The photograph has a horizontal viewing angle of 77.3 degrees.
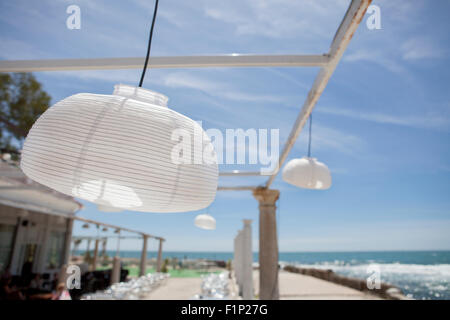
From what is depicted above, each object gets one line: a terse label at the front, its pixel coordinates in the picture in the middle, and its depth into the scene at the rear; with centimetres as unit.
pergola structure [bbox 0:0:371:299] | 199
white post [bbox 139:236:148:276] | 1419
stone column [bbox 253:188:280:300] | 572
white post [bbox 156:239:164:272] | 1665
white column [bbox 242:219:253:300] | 765
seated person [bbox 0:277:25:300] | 629
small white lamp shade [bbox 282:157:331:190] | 295
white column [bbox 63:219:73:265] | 1318
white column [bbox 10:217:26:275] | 1065
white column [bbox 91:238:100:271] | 1429
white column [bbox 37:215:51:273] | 1209
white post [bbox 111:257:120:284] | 1027
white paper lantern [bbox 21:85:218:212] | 92
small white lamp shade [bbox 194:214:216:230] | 614
